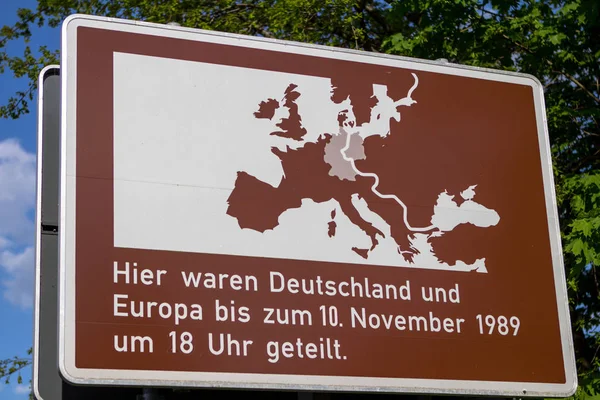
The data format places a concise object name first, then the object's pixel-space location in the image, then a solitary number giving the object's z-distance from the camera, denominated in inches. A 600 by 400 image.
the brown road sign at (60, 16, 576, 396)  185.6
